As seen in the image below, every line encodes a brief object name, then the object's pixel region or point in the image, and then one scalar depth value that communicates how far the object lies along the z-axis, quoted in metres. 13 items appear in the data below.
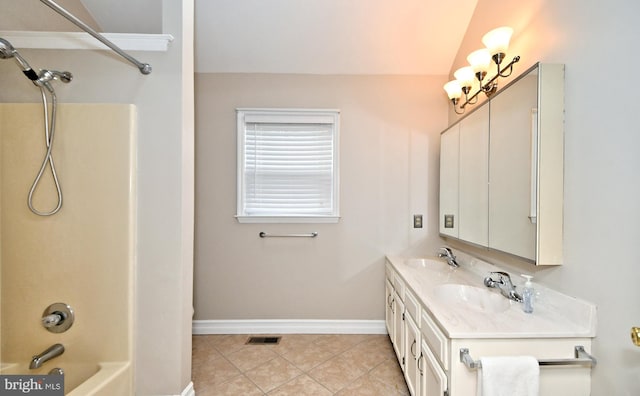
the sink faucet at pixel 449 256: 2.18
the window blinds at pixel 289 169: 2.53
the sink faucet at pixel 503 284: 1.45
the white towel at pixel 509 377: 1.03
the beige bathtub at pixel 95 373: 1.34
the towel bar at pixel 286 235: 2.54
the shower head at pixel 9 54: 1.19
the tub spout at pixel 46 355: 1.38
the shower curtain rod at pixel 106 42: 1.06
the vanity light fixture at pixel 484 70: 1.61
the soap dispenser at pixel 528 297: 1.30
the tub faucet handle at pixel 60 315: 1.45
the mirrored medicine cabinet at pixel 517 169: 1.28
